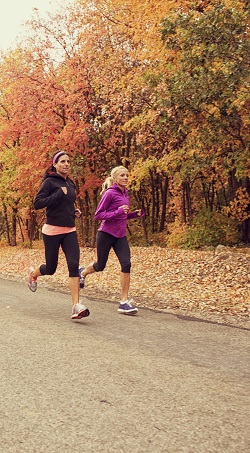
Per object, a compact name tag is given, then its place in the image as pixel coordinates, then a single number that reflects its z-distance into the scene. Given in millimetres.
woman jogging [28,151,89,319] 6848
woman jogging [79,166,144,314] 7508
